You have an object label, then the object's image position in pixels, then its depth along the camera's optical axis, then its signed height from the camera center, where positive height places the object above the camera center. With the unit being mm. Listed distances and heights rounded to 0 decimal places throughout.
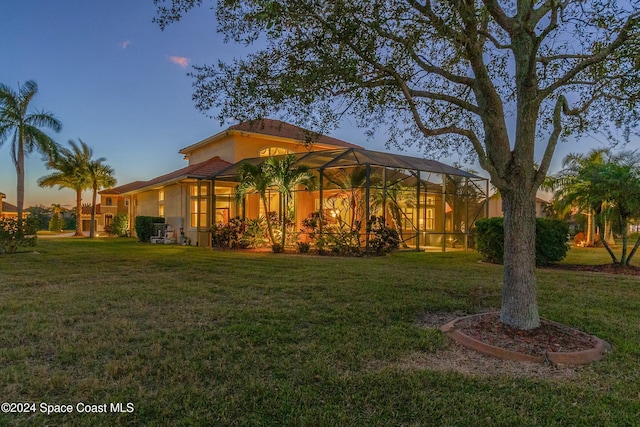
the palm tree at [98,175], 29906 +3735
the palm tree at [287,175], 14484 +1862
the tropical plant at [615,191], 9547 +912
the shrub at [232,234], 16125 -415
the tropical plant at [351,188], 14602 +1400
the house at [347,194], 15133 +1374
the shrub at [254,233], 16047 -368
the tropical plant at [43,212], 44688 +1328
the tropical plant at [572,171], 18359 +2756
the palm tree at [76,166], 29344 +4243
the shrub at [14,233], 13609 -382
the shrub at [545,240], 10859 -384
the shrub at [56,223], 38656 -58
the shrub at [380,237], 13953 -427
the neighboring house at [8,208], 48628 +1808
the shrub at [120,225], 28922 -158
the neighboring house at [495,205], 23603 +1286
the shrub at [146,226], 21047 -151
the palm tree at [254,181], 14594 +1618
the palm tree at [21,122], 17516 +4608
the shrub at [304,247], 14547 -848
